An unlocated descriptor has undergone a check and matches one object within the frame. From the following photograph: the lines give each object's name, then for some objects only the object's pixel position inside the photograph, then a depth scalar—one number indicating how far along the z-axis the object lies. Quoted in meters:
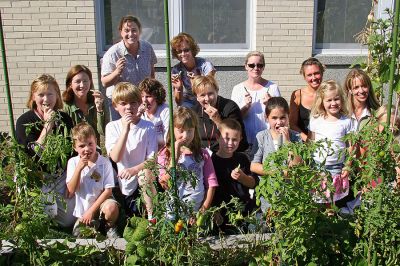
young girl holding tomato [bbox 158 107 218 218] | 3.43
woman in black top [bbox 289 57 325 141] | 4.46
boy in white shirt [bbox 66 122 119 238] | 3.47
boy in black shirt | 3.65
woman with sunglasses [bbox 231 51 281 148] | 4.54
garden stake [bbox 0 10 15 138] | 2.39
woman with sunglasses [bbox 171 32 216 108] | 4.66
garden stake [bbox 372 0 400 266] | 2.36
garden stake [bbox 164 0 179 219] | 2.36
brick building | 6.75
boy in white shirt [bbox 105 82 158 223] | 3.68
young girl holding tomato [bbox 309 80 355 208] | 3.84
